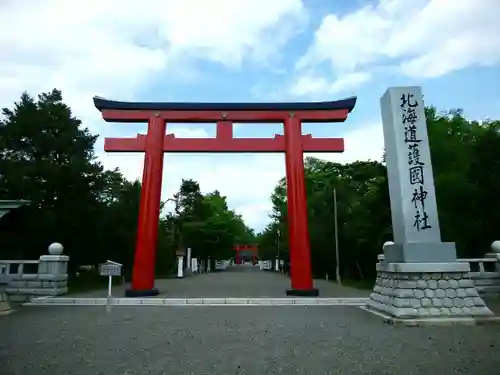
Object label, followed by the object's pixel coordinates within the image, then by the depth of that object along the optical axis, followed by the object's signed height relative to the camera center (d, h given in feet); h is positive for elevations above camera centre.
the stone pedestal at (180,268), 82.64 -2.40
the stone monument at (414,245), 23.68 +0.77
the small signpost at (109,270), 28.48 -0.90
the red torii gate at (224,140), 40.04 +13.50
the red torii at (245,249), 234.62 +5.35
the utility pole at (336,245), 62.41 +1.17
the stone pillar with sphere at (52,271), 36.32 -1.20
